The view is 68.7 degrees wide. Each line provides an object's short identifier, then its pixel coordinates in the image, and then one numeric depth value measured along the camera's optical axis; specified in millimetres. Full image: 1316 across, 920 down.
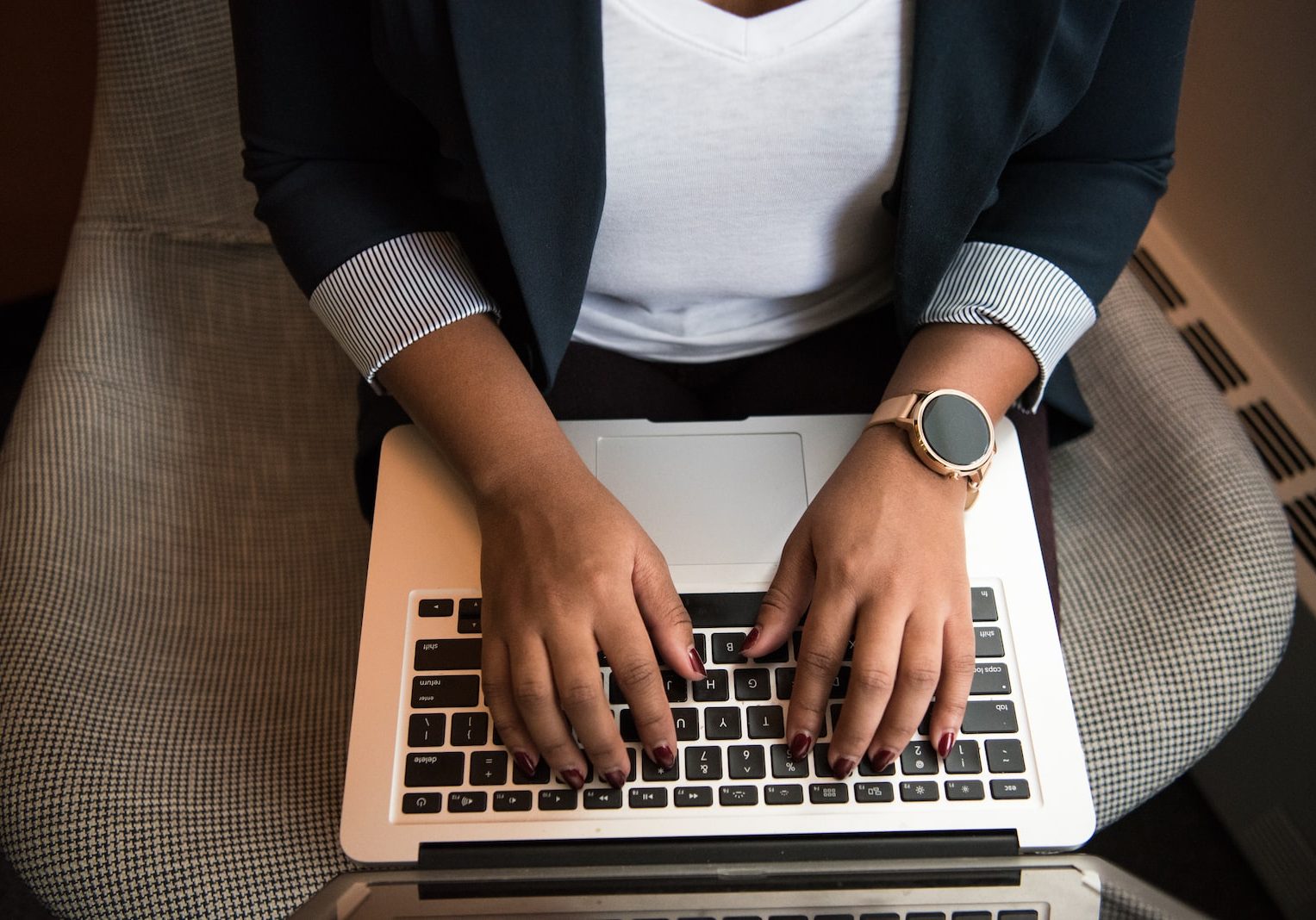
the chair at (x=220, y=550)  659
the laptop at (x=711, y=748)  568
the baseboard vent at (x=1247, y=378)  1037
